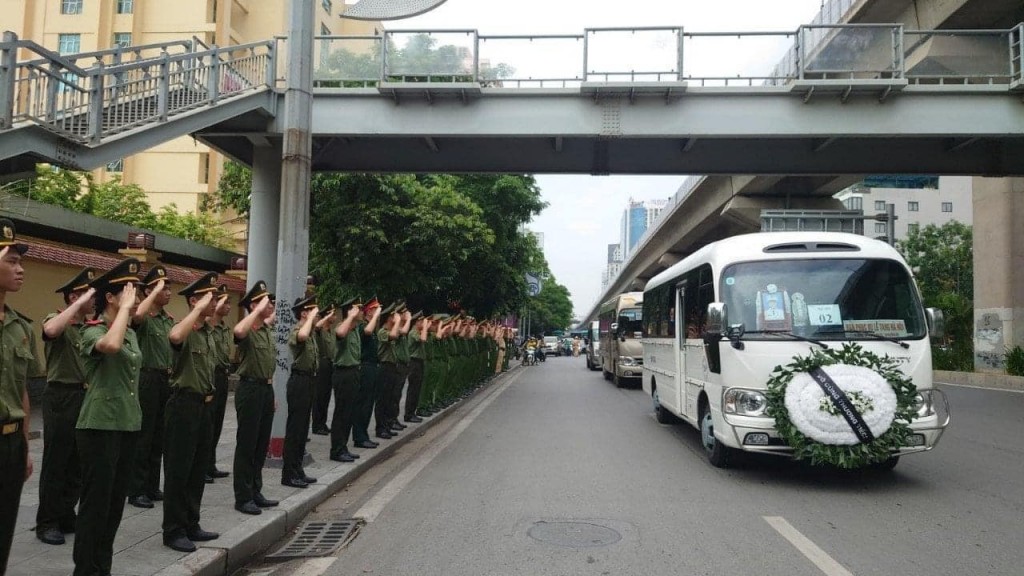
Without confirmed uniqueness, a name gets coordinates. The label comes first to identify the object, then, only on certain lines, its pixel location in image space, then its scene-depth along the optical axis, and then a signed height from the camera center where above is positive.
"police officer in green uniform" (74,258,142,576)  3.90 -0.56
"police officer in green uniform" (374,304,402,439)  9.93 -0.57
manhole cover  5.30 -1.56
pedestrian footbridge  13.41 +4.56
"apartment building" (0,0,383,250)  39.91 +16.34
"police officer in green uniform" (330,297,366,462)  8.02 -0.65
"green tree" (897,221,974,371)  47.31 +5.43
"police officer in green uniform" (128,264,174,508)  5.94 -0.64
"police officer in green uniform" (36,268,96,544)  4.98 -0.84
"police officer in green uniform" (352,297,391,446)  9.09 -0.73
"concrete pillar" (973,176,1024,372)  24.45 +2.29
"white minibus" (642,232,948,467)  7.15 +0.18
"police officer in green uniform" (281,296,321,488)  6.67 -0.68
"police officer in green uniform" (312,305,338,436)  9.63 -0.92
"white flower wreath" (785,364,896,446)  6.76 -0.66
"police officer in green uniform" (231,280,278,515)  5.55 -0.57
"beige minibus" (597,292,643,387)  20.42 -0.23
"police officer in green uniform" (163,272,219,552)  4.78 -0.70
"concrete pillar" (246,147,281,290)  14.62 +2.20
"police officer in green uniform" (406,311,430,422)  11.52 -0.52
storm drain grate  5.20 -1.64
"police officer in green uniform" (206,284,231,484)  5.50 -0.33
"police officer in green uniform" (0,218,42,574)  3.29 -0.38
